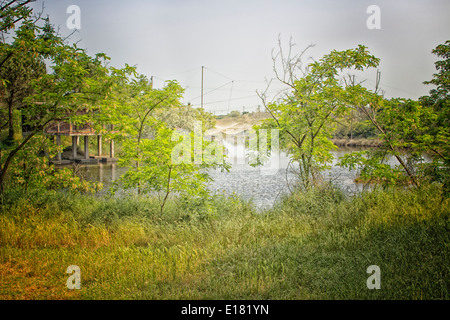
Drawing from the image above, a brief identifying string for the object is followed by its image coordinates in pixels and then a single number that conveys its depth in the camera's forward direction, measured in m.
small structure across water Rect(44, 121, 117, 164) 28.75
